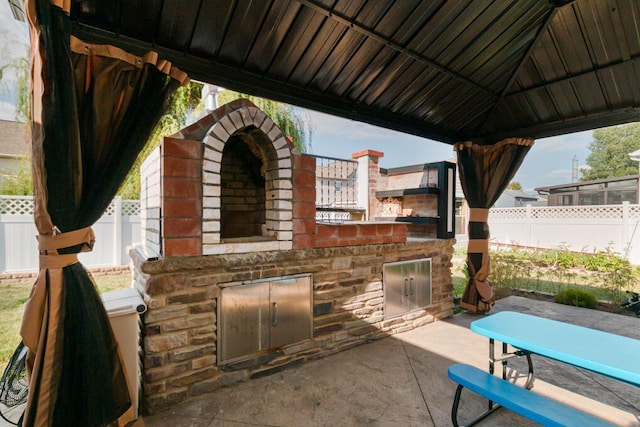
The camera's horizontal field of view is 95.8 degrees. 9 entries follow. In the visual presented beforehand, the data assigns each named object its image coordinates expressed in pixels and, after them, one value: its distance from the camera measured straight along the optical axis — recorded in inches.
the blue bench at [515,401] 58.4
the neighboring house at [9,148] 272.7
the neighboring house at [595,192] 481.1
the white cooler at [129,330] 75.6
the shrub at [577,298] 180.9
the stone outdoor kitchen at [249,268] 85.2
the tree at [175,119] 276.5
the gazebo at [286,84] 56.8
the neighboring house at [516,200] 765.3
